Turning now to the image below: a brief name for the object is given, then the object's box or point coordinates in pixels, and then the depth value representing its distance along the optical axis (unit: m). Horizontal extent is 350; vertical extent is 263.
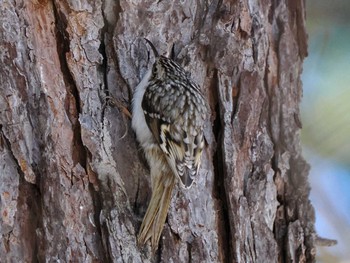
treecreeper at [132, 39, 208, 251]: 4.45
